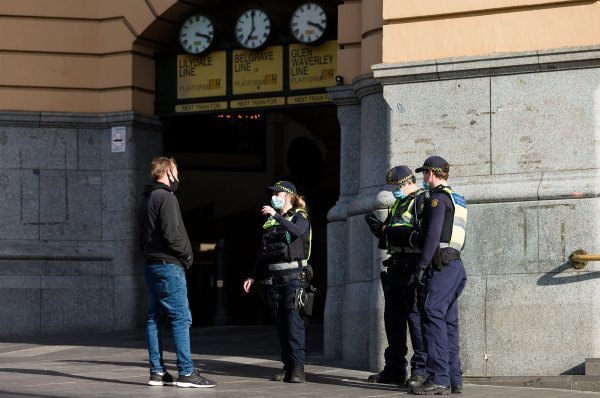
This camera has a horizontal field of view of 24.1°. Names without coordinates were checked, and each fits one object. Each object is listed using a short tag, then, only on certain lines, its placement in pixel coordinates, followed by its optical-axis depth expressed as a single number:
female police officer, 11.54
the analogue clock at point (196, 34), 17.95
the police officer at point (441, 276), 10.62
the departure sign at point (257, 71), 17.50
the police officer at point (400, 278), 11.08
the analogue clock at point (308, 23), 16.97
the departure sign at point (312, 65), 16.91
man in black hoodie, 10.91
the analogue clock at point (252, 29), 17.58
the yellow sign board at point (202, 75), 17.96
